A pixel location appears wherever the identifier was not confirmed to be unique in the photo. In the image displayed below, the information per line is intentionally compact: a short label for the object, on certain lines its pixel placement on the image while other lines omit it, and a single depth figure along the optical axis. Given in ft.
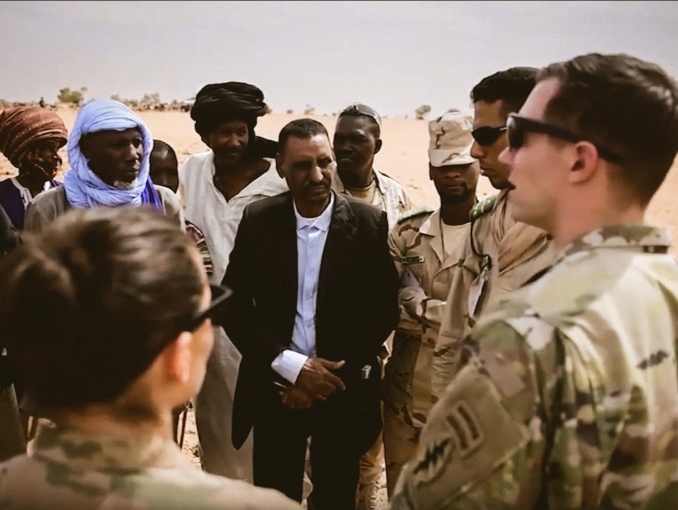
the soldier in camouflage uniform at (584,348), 3.67
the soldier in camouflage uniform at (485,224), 7.62
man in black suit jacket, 9.46
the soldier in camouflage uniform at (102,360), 3.18
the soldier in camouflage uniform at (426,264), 9.97
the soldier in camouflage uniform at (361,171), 12.85
